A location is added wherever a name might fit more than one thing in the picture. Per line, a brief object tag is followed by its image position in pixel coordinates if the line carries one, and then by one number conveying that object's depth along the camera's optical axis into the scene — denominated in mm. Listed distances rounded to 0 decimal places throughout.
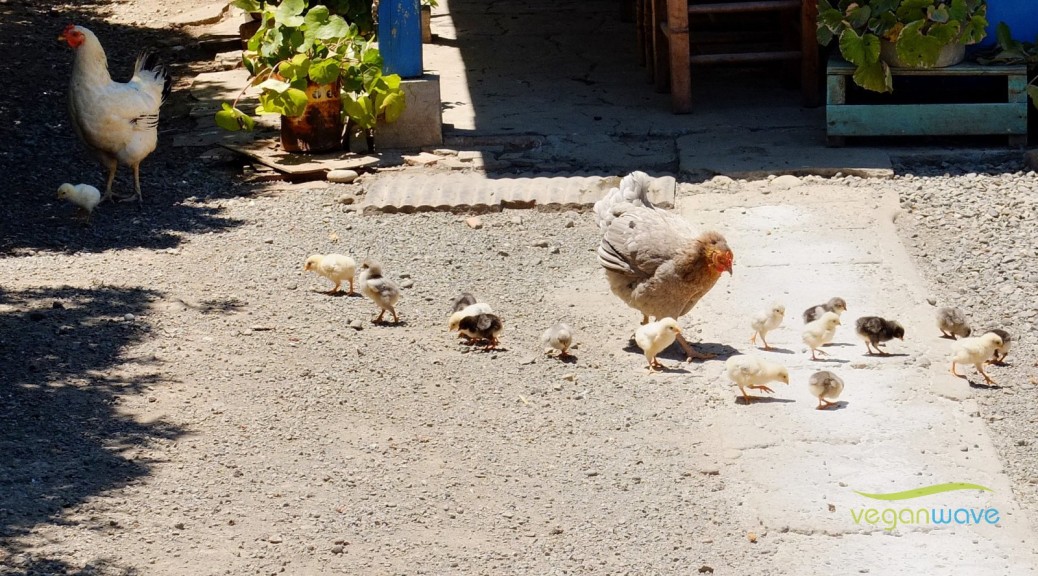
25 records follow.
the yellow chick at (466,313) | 6035
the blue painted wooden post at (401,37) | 8883
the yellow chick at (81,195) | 7871
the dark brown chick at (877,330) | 5648
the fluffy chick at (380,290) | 6246
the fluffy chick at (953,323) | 5895
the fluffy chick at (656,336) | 5633
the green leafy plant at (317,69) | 8773
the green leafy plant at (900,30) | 8453
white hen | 8062
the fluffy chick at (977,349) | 5430
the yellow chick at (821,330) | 5633
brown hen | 5684
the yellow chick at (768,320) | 5824
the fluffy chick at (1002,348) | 5582
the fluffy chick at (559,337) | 5848
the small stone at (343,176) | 8664
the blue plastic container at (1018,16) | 9031
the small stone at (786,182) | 8234
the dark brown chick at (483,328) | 5977
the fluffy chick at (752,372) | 5289
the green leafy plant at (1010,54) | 8719
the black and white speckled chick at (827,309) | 5973
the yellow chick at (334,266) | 6637
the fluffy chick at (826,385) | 5152
